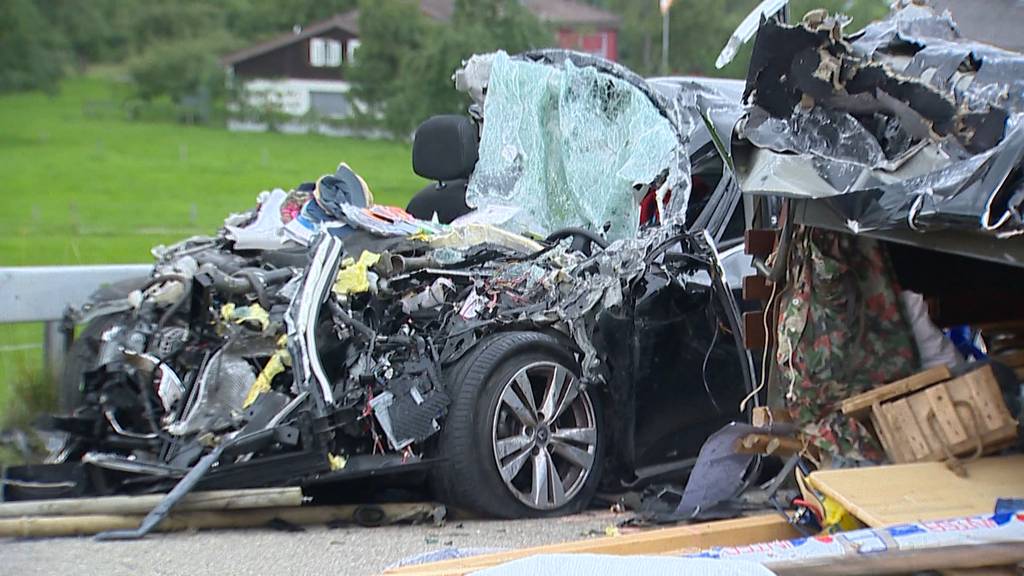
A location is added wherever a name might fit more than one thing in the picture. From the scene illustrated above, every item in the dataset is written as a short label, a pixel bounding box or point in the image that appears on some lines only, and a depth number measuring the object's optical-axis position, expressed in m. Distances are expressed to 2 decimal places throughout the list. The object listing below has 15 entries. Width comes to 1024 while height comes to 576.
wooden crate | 9.77
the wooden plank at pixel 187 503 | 11.16
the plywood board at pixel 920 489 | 9.09
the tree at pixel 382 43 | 105.37
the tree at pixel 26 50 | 54.41
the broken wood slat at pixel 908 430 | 10.14
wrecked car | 11.58
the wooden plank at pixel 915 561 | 8.37
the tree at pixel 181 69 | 130.00
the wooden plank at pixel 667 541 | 9.20
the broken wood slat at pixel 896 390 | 10.14
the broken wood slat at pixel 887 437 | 10.38
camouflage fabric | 10.84
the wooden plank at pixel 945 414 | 9.93
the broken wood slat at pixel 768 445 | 11.34
